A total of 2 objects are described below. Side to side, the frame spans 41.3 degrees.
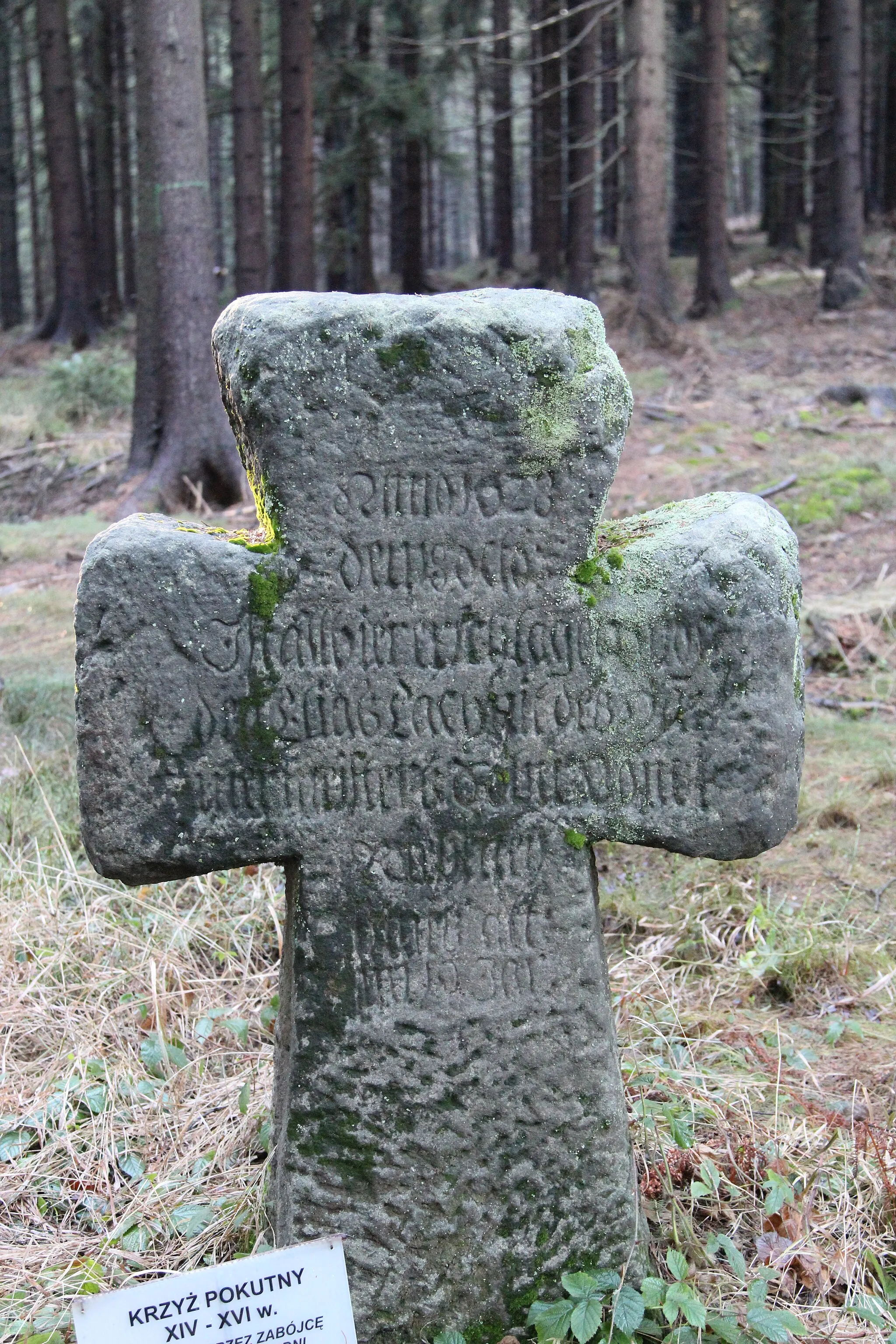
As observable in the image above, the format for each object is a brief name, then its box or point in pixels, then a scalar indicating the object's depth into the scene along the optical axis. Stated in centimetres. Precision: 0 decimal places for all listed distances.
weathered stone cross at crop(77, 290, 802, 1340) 223
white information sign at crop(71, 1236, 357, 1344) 221
